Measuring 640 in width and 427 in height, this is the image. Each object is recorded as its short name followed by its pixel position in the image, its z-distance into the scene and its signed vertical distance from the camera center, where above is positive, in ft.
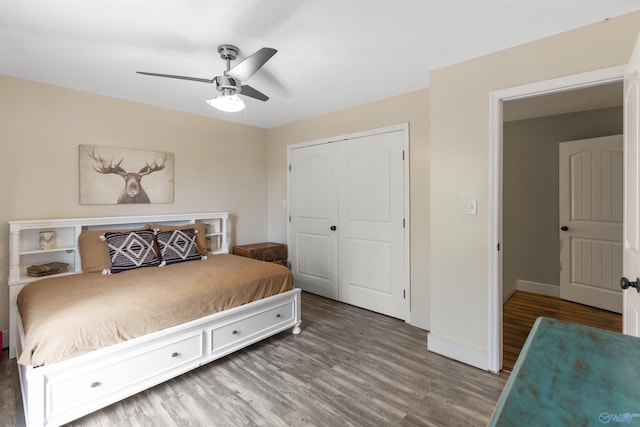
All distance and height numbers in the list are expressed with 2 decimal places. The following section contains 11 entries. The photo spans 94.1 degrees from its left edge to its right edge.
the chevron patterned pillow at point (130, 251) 9.05 -1.17
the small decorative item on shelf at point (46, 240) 9.00 -0.81
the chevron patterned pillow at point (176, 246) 9.97 -1.15
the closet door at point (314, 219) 12.83 -0.30
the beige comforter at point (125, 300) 5.59 -2.01
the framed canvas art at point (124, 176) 10.05 +1.37
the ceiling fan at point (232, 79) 6.43 +3.08
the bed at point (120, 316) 5.57 -2.35
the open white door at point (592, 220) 11.27 -0.37
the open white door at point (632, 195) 4.28 +0.26
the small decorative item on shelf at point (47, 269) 8.68 -1.65
